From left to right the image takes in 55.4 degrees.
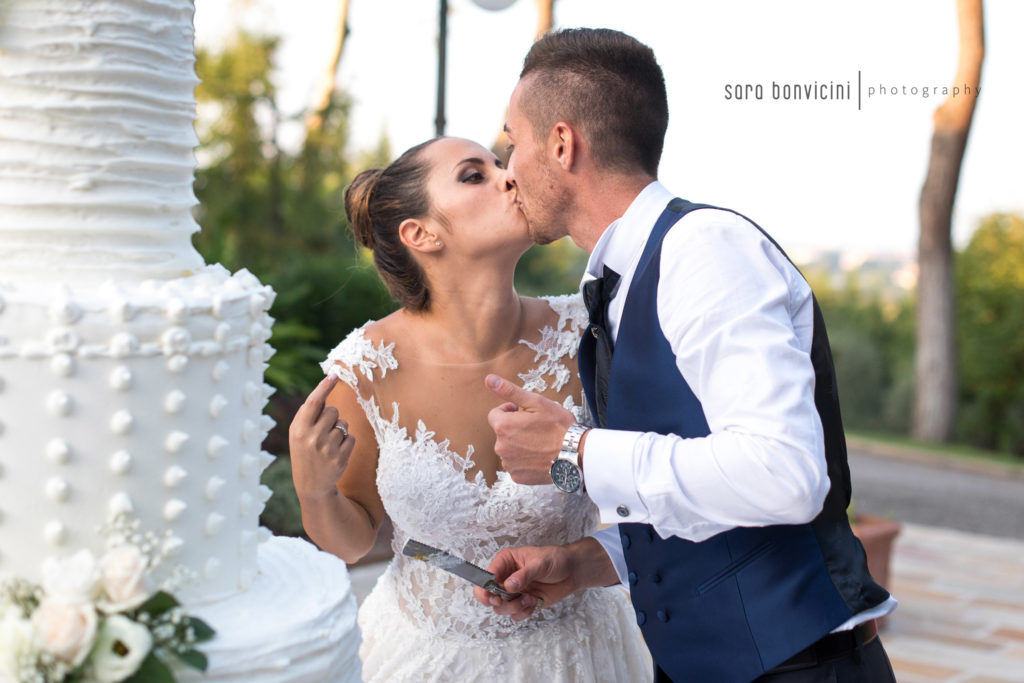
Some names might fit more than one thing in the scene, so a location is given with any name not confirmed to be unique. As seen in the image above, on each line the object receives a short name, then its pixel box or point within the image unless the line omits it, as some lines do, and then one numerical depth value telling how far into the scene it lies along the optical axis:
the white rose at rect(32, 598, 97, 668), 1.40
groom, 1.77
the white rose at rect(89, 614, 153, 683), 1.43
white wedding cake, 1.55
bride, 2.85
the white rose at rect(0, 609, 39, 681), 1.39
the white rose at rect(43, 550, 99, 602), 1.45
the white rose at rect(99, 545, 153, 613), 1.48
